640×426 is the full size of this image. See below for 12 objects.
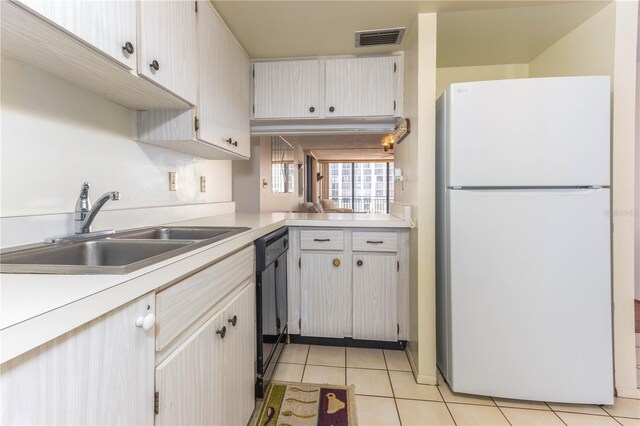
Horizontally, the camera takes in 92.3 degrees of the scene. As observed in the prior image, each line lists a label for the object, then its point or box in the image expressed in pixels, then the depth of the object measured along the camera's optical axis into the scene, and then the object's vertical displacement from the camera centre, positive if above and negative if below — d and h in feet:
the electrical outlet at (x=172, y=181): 5.65 +0.50
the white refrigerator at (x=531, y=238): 4.84 -0.52
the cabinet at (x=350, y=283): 6.70 -1.70
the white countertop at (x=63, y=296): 1.31 -0.47
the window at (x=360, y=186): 31.22 +2.16
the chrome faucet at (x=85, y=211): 3.48 -0.03
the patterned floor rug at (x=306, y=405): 4.63 -3.21
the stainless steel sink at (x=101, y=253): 2.14 -0.42
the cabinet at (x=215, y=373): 2.46 -1.61
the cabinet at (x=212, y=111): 4.82 +1.80
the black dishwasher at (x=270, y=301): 4.65 -1.62
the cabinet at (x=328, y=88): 7.07 +2.81
